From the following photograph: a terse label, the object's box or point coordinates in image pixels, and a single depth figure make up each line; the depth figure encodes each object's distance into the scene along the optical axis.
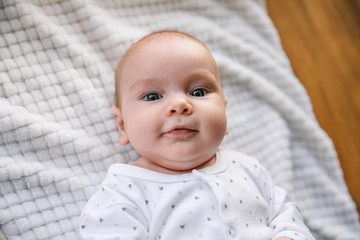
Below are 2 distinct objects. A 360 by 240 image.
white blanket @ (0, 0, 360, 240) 0.44
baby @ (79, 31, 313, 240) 0.41
